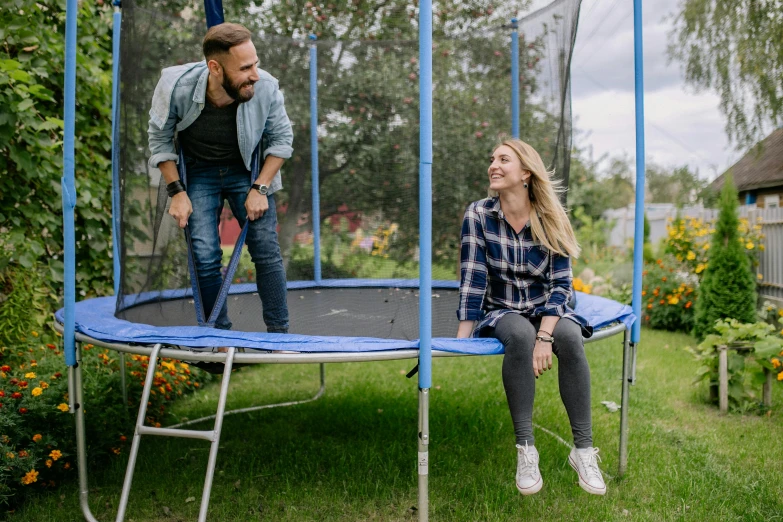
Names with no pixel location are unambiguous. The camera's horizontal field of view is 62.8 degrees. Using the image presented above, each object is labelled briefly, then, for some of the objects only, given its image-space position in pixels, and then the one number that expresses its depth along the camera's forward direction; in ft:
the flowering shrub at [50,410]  5.51
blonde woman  5.42
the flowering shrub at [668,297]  14.40
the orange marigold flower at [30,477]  5.40
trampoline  4.90
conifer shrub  12.31
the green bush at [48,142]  7.79
